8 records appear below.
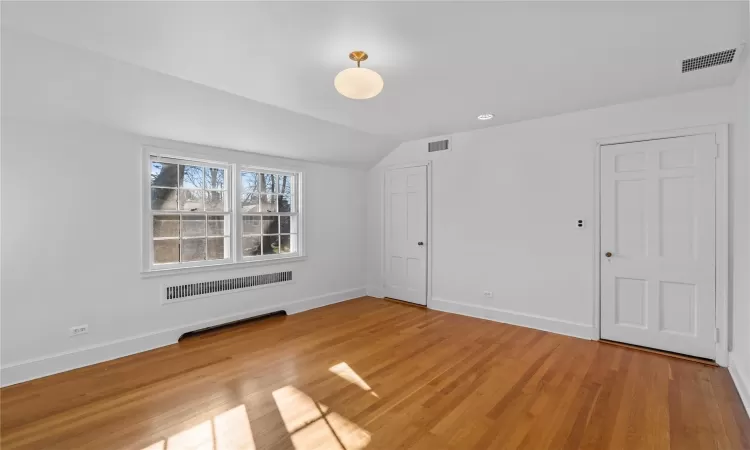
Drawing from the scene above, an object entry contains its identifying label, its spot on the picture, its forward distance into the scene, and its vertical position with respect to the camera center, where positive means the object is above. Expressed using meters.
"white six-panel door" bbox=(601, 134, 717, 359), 3.33 -0.21
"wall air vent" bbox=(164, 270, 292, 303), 3.94 -0.79
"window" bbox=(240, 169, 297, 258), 4.76 +0.16
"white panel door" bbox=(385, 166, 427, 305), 5.47 -0.17
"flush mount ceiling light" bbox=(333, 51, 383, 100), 2.30 +0.97
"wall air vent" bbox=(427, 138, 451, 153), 5.11 +1.20
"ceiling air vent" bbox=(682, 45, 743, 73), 2.56 +1.29
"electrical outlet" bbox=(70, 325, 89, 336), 3.22 -1.01
